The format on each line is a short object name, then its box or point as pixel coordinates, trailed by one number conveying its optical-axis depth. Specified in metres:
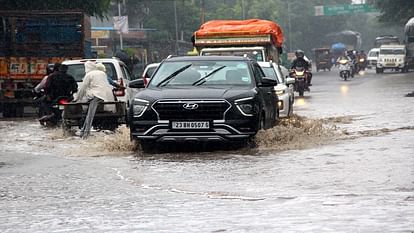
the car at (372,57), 85.07
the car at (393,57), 69.81
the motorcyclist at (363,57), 79.36
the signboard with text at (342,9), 112.02
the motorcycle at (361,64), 73.97
